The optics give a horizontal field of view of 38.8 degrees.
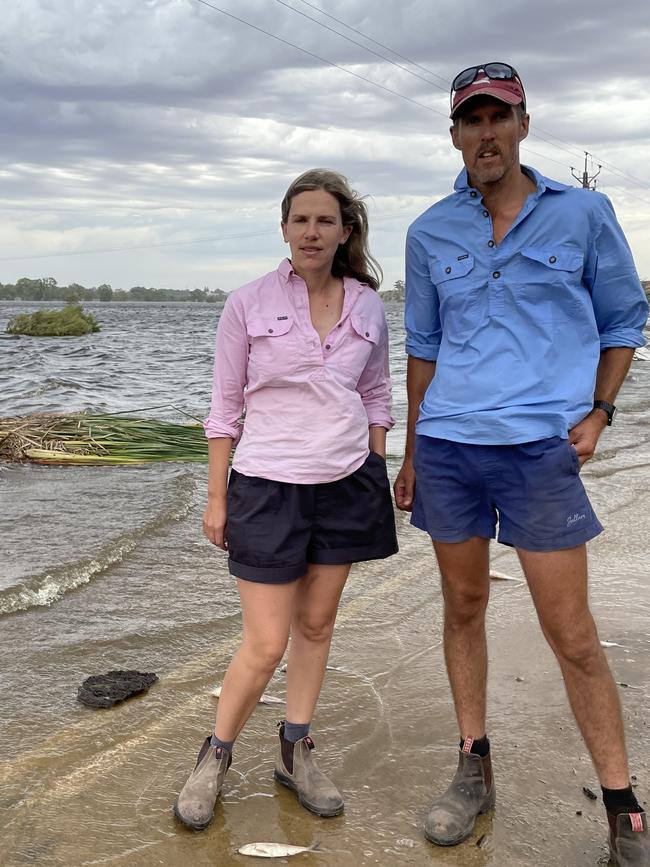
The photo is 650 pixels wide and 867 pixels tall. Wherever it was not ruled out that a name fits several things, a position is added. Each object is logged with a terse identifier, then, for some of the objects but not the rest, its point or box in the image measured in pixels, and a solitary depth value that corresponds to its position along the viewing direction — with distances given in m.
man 2.71
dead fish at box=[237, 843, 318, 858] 2.79
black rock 3.97
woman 2.93
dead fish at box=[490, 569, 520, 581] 5.48
